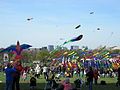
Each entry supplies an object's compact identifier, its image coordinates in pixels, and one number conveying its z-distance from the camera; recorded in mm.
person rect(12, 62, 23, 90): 13344
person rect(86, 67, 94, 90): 14523
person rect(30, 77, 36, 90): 15149
